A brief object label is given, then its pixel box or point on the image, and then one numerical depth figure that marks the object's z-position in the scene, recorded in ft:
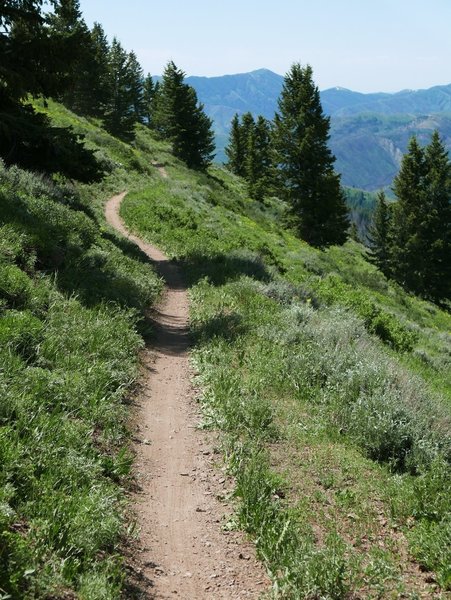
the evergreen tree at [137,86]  244.22
